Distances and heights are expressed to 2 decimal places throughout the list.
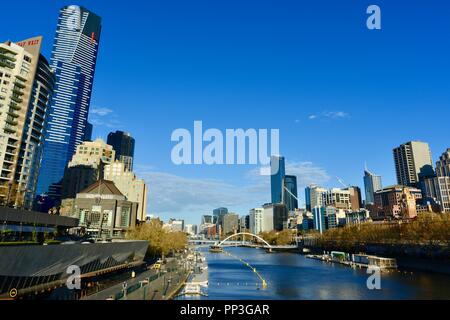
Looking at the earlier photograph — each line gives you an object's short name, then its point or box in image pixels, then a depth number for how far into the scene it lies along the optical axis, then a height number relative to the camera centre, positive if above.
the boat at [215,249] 164.85 -4.97
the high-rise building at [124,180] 152.25 +27.53
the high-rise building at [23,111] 79.38 +33.76
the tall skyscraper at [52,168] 184.50 +40.96
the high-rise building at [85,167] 161.62 +35.33
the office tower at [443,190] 191.62 +30.80
